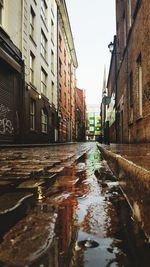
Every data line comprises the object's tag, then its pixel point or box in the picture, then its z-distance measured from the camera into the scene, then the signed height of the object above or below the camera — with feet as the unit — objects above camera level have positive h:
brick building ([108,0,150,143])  23.77 +7.63
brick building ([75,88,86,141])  148.75 +11.58
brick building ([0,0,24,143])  35.50 +7.19
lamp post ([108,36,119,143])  48.98 +15.59
